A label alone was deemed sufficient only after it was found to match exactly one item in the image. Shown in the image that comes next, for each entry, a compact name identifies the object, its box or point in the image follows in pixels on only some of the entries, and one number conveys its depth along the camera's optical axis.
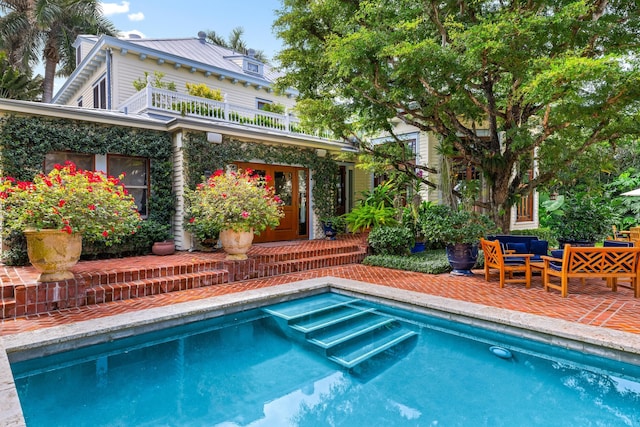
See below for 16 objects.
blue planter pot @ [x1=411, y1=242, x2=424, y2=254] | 9.66
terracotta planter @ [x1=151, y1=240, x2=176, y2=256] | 7.93
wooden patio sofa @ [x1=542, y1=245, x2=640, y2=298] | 5.46
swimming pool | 2.92
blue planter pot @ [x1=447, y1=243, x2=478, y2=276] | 7.27
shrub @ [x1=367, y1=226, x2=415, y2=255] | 8.79
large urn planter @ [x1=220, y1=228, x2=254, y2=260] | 7.03
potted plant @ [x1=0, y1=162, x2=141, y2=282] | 4.79
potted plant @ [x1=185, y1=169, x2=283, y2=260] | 6.91
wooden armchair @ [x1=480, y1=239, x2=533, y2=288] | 6.26
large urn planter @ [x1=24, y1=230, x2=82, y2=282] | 4.79
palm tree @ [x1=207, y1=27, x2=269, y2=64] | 29.80
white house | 9.21
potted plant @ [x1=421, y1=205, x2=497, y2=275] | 7.07
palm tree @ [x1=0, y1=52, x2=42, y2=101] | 17.10
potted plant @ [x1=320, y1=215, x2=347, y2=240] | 10.92
